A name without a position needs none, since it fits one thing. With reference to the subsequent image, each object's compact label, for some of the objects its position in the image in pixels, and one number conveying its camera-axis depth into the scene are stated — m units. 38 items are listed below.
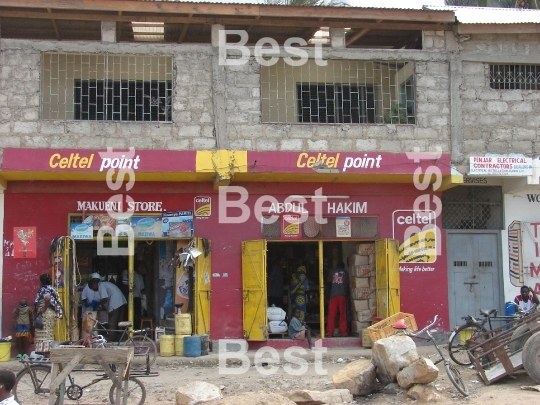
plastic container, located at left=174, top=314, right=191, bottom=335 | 13.05
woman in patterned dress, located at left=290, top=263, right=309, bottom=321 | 14.85
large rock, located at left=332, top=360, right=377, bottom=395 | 9.83
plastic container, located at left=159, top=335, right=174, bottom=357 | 12.91
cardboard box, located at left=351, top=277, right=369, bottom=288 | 14.41
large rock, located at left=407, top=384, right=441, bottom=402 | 9.34
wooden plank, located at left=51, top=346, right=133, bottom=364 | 8.02
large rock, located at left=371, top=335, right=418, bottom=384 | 9.68
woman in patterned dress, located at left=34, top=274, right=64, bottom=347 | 12.31
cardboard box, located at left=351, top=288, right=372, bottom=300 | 14.38
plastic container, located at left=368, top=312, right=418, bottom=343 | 12.06
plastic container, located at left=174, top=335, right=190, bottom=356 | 12.93
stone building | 12.94
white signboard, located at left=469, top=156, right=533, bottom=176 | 13.73
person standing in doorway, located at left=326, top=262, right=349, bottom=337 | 14.27
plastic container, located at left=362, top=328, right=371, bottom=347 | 13.51
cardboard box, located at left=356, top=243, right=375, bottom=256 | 14.31
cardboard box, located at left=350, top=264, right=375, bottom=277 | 14.41
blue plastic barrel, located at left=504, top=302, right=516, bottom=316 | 13.98
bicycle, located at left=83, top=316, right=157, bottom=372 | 11.18
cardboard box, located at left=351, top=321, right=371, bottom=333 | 14.20
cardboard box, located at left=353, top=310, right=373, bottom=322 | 14.23
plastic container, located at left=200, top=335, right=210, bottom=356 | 13.02
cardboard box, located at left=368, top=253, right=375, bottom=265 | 14.32
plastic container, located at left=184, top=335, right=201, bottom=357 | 12.81
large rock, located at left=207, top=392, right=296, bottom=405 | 8.37
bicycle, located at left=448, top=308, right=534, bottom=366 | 11.25
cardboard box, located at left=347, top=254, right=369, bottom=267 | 14.43
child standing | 12.62
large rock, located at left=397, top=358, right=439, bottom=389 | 9.44
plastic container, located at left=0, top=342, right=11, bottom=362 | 12.42
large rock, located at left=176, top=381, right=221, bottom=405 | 9.07
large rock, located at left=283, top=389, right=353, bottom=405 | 9.17
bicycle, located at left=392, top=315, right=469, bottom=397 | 9.69
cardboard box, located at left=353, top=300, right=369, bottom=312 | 14.33
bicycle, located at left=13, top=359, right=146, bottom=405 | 9.23
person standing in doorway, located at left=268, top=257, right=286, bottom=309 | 15.01
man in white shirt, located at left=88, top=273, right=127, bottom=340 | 13.71
